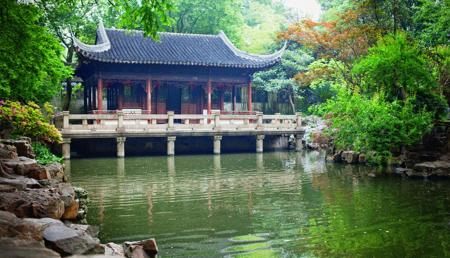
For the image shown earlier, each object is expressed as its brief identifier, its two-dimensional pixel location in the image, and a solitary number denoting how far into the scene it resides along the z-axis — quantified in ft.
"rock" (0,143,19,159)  27.53
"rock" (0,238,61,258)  13.39
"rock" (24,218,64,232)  16.41
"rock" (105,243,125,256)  17.33
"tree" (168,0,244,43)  115.24
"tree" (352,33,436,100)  50.47
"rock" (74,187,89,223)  25.85
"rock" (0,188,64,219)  18.88
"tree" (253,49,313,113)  108.47
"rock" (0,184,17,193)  20.63
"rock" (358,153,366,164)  59.16
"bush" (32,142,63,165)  40.07
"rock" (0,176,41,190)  21.83
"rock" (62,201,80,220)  23.15
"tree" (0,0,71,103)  31.32
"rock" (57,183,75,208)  23.10
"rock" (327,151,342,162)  63.82
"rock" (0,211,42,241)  14.46
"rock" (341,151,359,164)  60.80
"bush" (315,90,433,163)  48.91
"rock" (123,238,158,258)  18.49
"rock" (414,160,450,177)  45.88
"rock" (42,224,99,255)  15.33
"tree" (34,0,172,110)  92.68
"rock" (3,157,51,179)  25.79
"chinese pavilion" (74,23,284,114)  81.15
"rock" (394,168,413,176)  47.88
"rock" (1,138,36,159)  32.92
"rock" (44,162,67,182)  31.79
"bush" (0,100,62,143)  43.73
